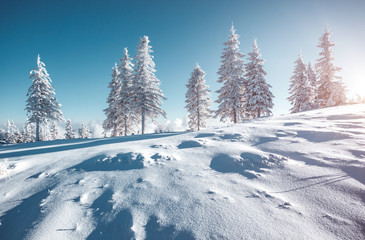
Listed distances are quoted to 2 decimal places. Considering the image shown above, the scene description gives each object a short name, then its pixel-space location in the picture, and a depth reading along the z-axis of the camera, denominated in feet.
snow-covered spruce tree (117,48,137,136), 67.87
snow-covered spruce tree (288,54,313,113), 71.97
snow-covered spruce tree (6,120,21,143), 159.50
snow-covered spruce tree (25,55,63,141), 65.10
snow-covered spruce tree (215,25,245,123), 61.77
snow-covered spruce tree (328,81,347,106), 72.59
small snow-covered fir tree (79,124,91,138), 163.22
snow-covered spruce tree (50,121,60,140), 148.15
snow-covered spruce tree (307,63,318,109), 78.91
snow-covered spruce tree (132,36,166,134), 63.10
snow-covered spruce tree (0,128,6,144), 174.78
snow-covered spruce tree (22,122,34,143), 156.38
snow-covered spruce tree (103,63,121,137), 72.49
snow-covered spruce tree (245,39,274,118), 61.26
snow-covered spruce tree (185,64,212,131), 73.15
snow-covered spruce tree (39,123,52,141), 149.69
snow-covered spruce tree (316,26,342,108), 75.87
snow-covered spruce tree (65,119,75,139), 143.23
